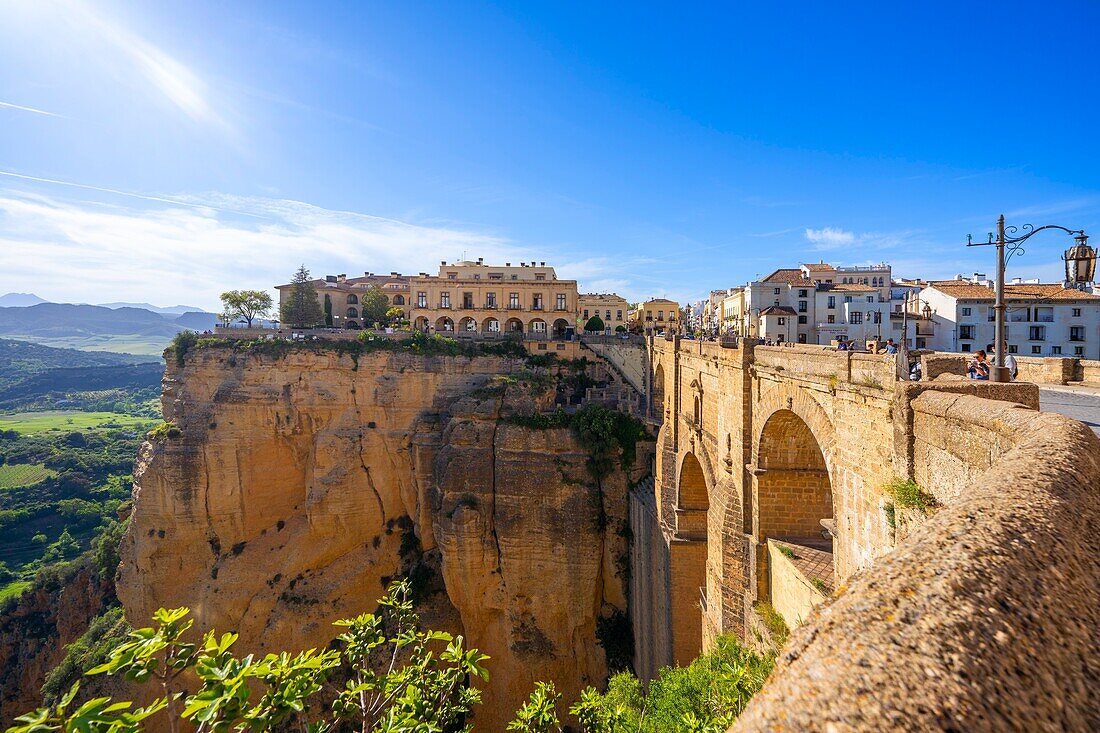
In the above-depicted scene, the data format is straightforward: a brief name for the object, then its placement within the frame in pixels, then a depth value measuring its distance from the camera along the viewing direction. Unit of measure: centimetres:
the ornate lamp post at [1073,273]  907
